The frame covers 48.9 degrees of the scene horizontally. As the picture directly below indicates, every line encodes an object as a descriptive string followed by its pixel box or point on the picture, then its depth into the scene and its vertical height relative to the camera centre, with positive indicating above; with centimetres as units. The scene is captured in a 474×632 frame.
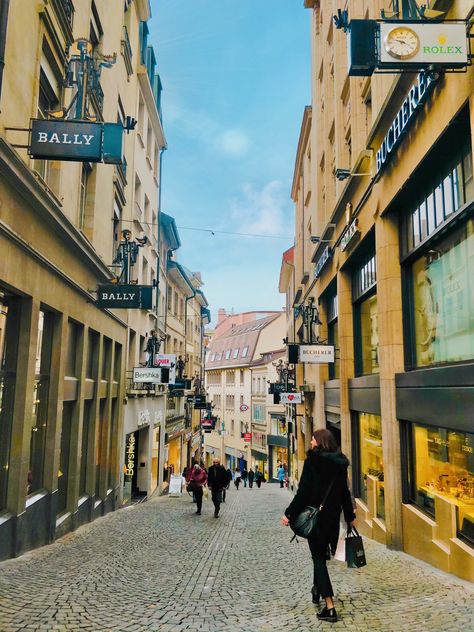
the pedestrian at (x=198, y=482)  1539 -267
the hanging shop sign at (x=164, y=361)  2233 +136
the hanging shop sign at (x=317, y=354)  1466 +112
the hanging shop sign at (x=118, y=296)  1269 +234
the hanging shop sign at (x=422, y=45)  564 +387
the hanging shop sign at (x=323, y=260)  1633 +441
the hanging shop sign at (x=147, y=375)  1780 +59
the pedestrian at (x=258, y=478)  3595 -584
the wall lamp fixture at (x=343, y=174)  1320 +567
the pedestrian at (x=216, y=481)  1462 -249
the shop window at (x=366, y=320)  1202 +185
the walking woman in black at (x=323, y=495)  475 -94
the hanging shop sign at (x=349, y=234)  1193 +378
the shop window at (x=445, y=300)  655 +135
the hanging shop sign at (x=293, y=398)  2301 -19
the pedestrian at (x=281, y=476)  3481 -549
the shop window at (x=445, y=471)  649 -107
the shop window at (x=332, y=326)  1711 +234
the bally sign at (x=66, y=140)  723 +347
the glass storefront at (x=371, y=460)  1050 -144
